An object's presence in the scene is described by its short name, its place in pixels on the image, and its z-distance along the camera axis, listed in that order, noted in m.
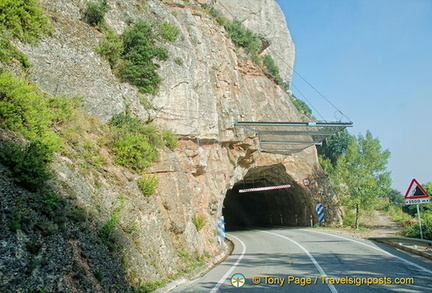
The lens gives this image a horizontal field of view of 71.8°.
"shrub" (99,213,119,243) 6.64
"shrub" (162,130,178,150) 14.05
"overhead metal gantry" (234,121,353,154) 19.55
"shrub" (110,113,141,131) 12.03
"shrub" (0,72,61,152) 6.71
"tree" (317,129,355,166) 43.38
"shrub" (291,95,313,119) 49.40
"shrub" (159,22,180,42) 16.97
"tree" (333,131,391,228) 25.47
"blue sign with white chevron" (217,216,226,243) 15.90
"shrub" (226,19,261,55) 28.42
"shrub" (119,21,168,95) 14.16
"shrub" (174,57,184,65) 16.55
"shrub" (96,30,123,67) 13.70
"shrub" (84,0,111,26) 14.34
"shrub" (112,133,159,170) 10.41
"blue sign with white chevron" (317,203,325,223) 25.30
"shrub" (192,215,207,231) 12.92
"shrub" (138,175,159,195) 10.07
